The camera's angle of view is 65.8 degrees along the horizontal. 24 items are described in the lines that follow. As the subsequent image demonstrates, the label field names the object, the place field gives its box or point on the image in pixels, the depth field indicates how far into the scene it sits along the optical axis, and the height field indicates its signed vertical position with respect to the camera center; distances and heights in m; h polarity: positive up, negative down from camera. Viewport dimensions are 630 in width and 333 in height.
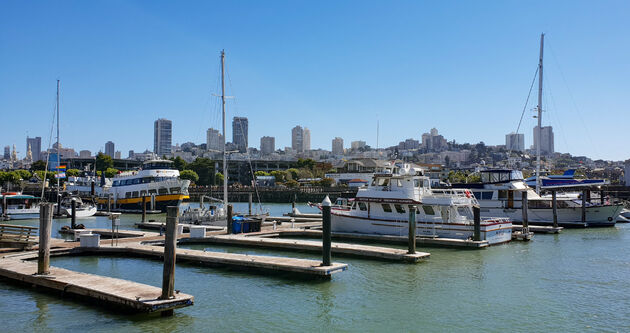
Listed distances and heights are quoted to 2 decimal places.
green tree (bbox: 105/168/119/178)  110.69 +4.69
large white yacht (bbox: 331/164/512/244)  27.53 -1.07
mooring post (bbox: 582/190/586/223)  37.19 -1.12
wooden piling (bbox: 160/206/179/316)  13.02 -1.77
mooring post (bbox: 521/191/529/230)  30.08 -1.03
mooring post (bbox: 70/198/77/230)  35.33 -1.29
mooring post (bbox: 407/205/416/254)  21.17 -1.65
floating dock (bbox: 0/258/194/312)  13.00 -2.83
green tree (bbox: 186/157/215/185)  123.81 +5.88
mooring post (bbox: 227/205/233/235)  29.06 -1.63
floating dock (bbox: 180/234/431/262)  21.30 -2.59
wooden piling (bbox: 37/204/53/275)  16.05 -1.50
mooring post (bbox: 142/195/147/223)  40.94 -1.22
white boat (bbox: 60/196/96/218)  51.97 -1.88
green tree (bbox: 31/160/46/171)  122.69 +6.87
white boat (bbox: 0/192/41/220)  48.06 -1.71
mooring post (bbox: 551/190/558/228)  34.38 -0.83
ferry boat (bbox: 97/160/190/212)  58.12 +0.61
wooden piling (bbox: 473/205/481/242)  25.77 -1.73
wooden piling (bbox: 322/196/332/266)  17.91 -1.37
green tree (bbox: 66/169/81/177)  108.96 +4.58
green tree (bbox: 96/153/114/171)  126.54 +8.02
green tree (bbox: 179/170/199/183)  112.88 +4.23
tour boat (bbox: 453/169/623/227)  38.00 -0.82
